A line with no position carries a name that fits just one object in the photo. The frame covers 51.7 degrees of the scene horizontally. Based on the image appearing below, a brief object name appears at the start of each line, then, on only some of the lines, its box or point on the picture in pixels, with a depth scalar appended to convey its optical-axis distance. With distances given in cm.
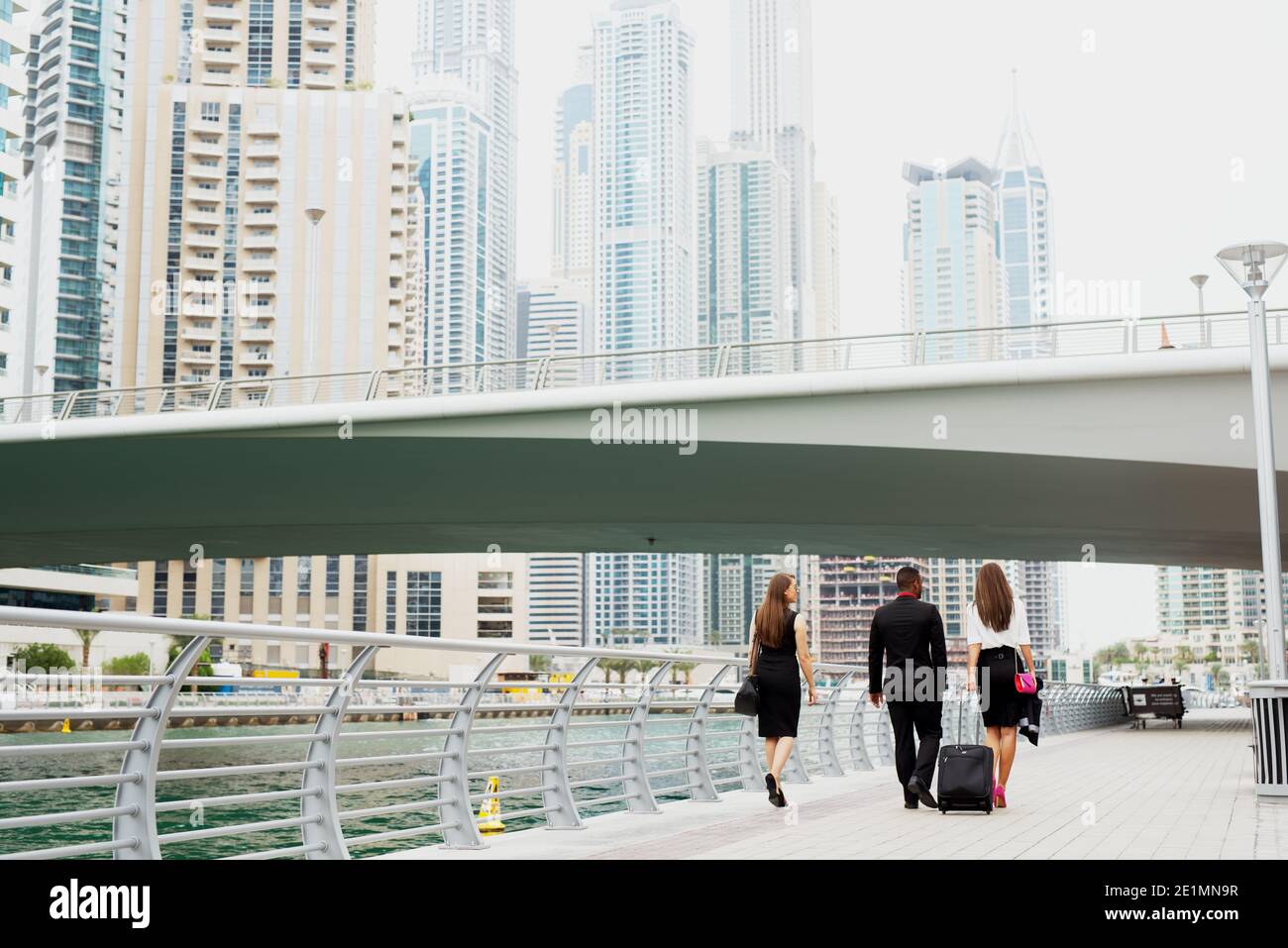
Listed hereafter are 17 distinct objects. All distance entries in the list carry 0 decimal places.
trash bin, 1080
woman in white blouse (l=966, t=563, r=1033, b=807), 1031
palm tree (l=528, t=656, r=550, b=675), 12688
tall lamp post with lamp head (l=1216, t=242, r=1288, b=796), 1099
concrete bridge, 2106
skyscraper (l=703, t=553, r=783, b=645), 17262
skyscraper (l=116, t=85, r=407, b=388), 10650
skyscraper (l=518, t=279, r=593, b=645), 19500
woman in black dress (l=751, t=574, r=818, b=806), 1023
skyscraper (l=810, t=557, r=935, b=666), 12481
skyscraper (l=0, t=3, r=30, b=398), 7756
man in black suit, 1009
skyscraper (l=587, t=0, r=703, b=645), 17988
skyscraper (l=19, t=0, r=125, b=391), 13362
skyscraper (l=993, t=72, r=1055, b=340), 15400
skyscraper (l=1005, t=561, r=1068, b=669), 12769
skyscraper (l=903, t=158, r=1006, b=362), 16062
